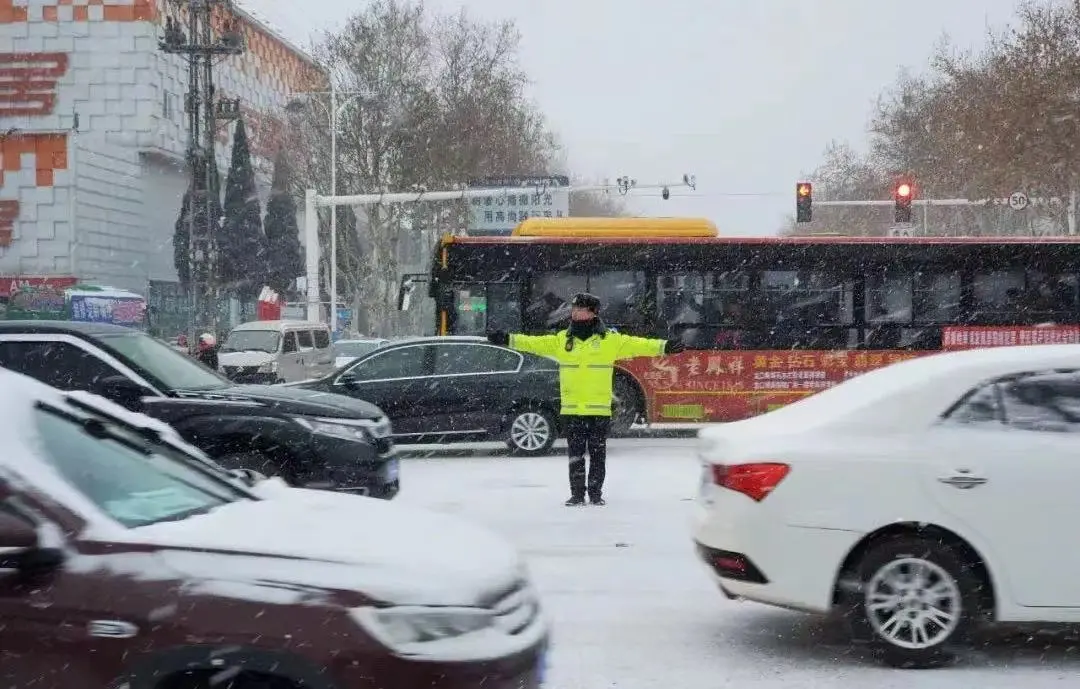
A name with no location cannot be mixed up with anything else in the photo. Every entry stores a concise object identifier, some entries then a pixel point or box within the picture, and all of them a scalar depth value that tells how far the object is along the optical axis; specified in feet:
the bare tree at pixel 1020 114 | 115.65
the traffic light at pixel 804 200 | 115.44
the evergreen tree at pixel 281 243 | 248.93
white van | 91.71
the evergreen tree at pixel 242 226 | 232.32
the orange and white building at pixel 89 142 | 205.05
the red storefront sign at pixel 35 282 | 198.39
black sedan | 54.24
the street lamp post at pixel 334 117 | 154.90
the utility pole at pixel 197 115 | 140.56
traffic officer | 37.63
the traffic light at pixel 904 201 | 110.93
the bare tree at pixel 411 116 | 167.22
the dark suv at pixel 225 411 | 31.96
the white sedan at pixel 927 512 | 20.07
